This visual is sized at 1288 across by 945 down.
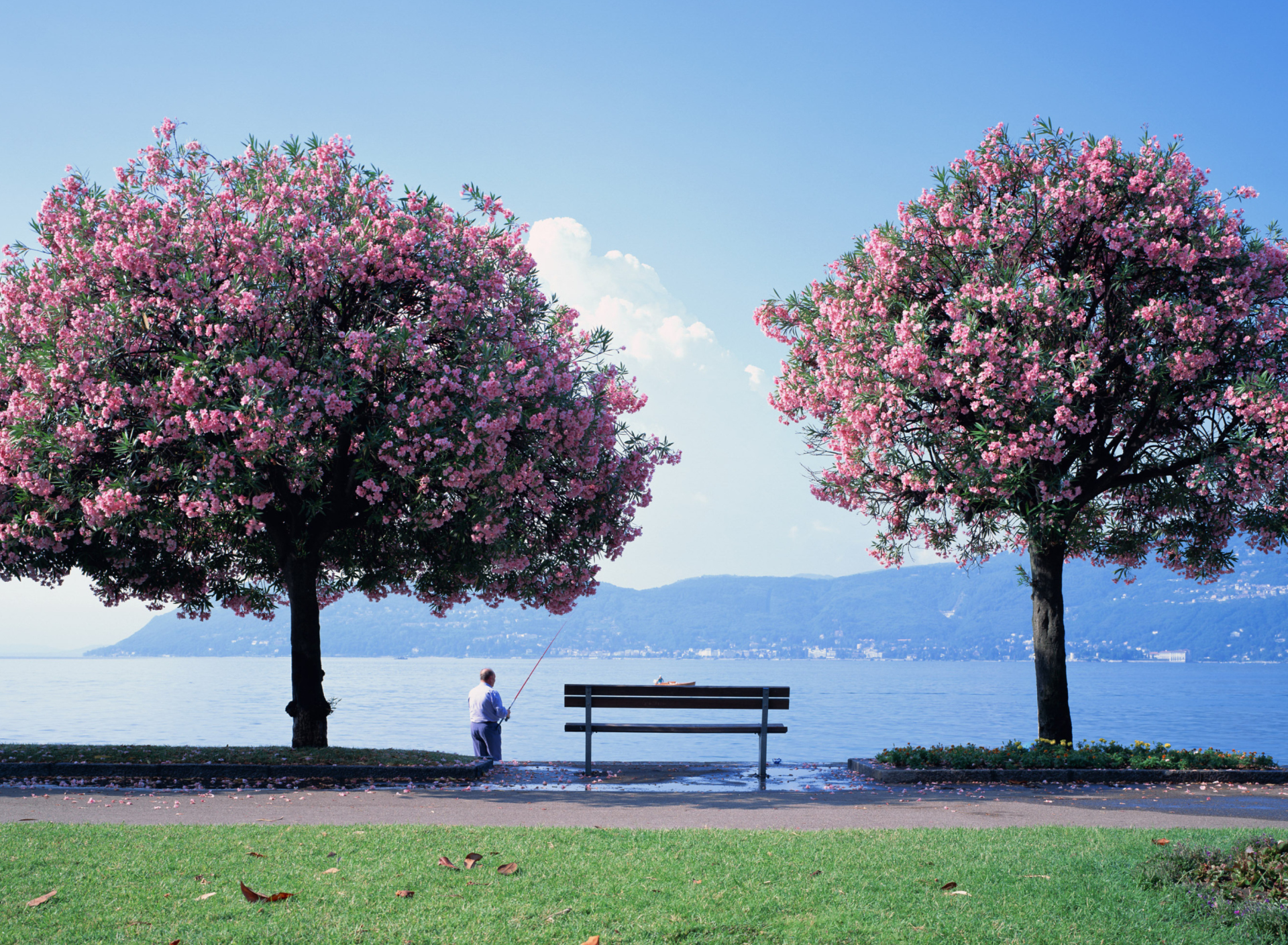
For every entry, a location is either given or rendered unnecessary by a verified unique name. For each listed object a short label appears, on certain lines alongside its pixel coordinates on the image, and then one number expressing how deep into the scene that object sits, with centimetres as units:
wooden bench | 1426
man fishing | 1752
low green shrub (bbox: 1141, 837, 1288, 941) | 621
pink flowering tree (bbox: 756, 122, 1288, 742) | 1581
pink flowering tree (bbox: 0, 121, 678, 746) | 1437
